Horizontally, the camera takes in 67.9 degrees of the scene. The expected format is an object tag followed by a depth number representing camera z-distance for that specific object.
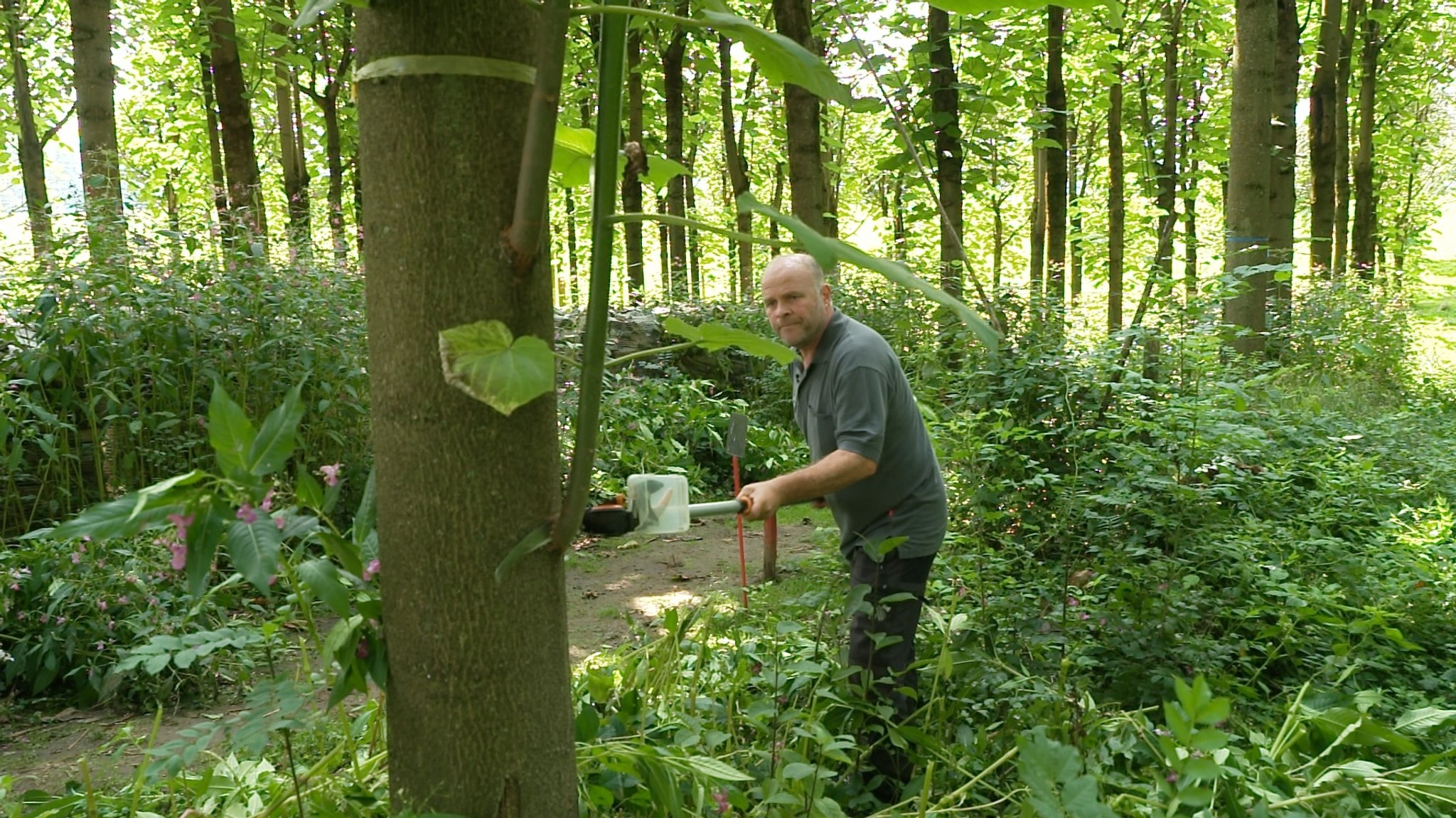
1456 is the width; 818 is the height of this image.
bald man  3.43
